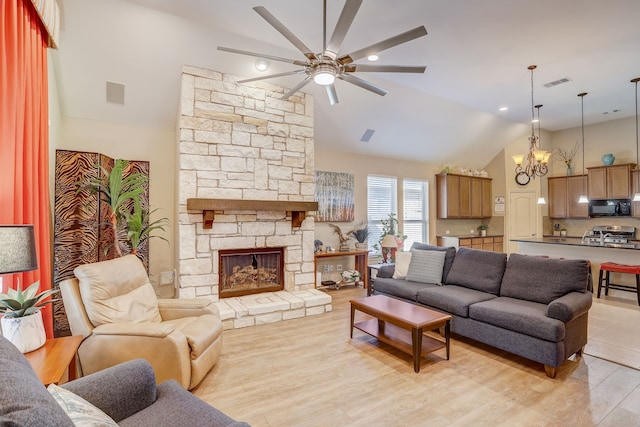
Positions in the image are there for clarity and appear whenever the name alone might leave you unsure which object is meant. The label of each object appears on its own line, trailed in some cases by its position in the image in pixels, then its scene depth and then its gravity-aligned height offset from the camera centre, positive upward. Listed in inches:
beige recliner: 91.6 -34.5
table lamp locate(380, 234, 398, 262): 233.3 -23.7
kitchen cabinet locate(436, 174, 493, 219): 285.1 +17.4
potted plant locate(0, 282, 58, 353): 72.0 -22.8
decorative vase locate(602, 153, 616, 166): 266.5 +46.4
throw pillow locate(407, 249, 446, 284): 163.3 -27.4
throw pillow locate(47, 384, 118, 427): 42.5 -27.1
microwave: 260.4 +5.1
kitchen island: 188.9 -24.8
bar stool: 183.3 -35.6
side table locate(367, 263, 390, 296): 199.5 -39.1
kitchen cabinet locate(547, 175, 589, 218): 287.7 +16.7
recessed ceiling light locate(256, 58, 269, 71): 163.8 +80.4
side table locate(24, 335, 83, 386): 67.0 -32.8
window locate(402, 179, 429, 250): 278.4 +3.8
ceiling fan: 87.6 +51.4
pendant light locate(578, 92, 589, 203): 213.8 +81.5
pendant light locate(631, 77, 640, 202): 191.5 +81.7
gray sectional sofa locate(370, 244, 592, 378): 107.8 -35.6
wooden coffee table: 110.7 -40.1
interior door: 306.5 +0.0
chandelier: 187.6 +34.0
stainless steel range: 257.2 -16.7
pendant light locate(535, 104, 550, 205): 237.1 +81.9
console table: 218.4 -31.3
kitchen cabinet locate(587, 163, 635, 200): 255.9 +26.8
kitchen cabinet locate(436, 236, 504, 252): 278.5 -25.0
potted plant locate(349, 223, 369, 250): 240.7 -15.5
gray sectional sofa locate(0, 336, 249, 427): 40.8 -33.9
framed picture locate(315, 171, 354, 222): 230.1 +14.9
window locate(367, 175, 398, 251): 257.6 +12.0
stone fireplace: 159.6 +19.3
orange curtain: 82.0 +26.5
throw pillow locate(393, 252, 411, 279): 176.2 -28.2
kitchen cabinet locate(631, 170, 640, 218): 251.1 +20.9
